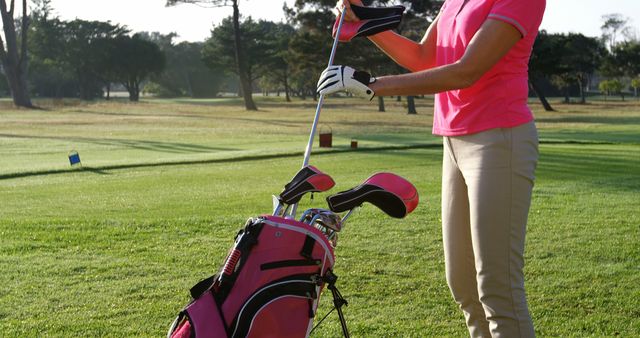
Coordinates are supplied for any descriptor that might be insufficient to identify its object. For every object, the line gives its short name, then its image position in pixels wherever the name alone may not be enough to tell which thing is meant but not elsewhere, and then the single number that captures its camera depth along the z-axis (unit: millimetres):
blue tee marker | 15680
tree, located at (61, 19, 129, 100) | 93375
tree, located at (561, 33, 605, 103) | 75588
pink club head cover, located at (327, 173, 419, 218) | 3014
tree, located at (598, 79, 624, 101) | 85125
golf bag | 2914
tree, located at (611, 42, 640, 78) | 82000
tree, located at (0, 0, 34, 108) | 64000
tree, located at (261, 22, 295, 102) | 85750
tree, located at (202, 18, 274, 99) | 85438
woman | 3186
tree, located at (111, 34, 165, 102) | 96219
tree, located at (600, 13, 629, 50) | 117750
